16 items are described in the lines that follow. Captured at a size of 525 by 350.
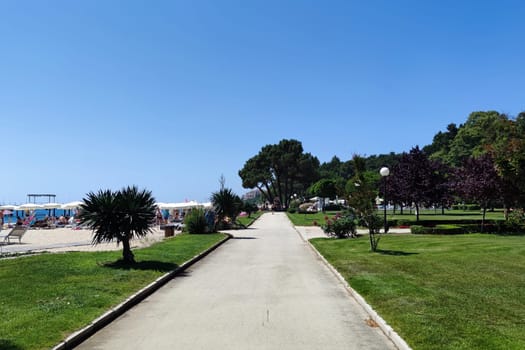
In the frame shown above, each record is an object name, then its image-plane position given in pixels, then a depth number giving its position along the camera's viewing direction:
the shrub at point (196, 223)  31.09
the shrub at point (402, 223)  35.54
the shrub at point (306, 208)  83.94
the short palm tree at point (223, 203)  36.16
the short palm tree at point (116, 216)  14.72
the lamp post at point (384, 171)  24.51
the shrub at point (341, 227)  26.28
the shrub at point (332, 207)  88.22
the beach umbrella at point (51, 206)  57.00
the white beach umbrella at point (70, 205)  53.76
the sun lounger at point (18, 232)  25.64
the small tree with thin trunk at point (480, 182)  28.86
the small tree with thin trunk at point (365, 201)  19.59
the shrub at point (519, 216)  19.42
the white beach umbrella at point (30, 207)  57.69
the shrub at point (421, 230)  28.06
